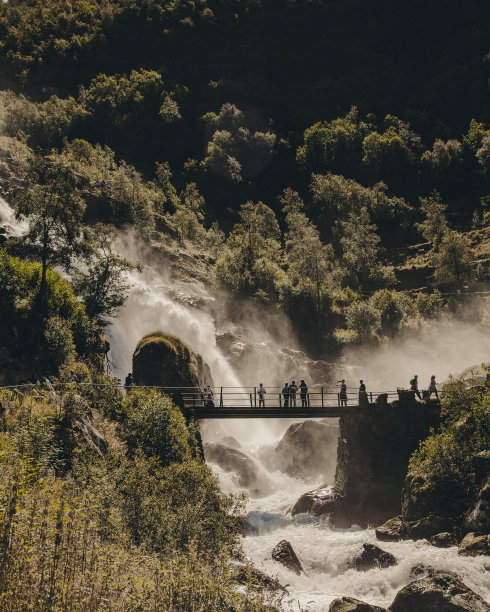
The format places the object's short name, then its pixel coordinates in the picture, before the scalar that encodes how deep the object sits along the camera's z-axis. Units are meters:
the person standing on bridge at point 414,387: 36.06
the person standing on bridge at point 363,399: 35.91
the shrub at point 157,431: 29.09
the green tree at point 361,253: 88.50
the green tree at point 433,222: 93.12
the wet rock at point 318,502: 36.44
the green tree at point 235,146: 132.25
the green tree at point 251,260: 78.75
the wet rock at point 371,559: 26.03
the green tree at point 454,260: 79.31
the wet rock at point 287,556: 26.94
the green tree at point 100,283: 45.38
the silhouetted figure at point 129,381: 36.25
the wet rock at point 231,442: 50.31
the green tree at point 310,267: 78.00
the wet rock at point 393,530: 29.72
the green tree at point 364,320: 70.62
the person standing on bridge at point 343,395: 35.10
